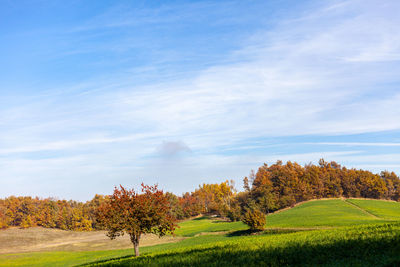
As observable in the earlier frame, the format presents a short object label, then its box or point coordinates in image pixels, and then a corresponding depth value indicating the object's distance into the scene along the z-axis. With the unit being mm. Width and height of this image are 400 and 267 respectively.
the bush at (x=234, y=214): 92000
